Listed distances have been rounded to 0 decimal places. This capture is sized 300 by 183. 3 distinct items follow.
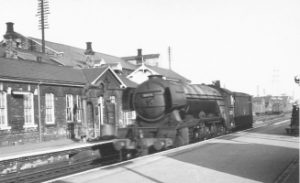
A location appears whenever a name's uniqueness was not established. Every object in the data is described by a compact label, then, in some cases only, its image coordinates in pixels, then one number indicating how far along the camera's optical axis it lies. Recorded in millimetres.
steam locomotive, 12242
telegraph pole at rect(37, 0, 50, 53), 37238
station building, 17906
